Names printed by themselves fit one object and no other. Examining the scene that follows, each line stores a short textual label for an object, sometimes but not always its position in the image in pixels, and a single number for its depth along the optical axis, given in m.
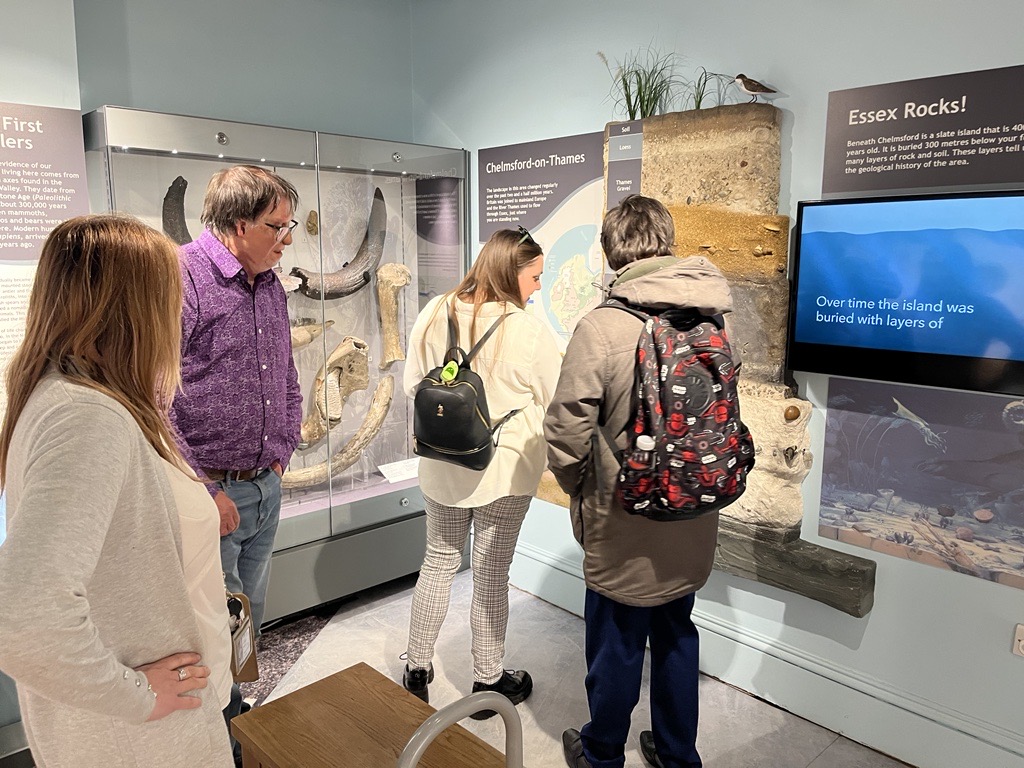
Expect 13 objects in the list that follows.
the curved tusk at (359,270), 3.16
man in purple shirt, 2.10
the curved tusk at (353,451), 3.20
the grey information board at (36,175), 2.30
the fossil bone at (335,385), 3.21
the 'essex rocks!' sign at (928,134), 2.00
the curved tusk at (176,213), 2.73
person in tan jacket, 1.89
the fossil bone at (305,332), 3.10
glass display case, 2.86
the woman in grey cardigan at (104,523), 0.93
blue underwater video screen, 1.99
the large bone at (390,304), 3.39
